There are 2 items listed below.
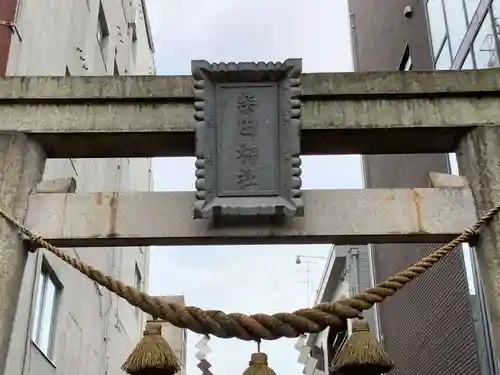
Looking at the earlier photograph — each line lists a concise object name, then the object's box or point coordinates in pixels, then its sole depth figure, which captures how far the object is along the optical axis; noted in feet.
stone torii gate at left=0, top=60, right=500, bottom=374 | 20.31
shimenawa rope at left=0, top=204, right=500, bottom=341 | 17.93
